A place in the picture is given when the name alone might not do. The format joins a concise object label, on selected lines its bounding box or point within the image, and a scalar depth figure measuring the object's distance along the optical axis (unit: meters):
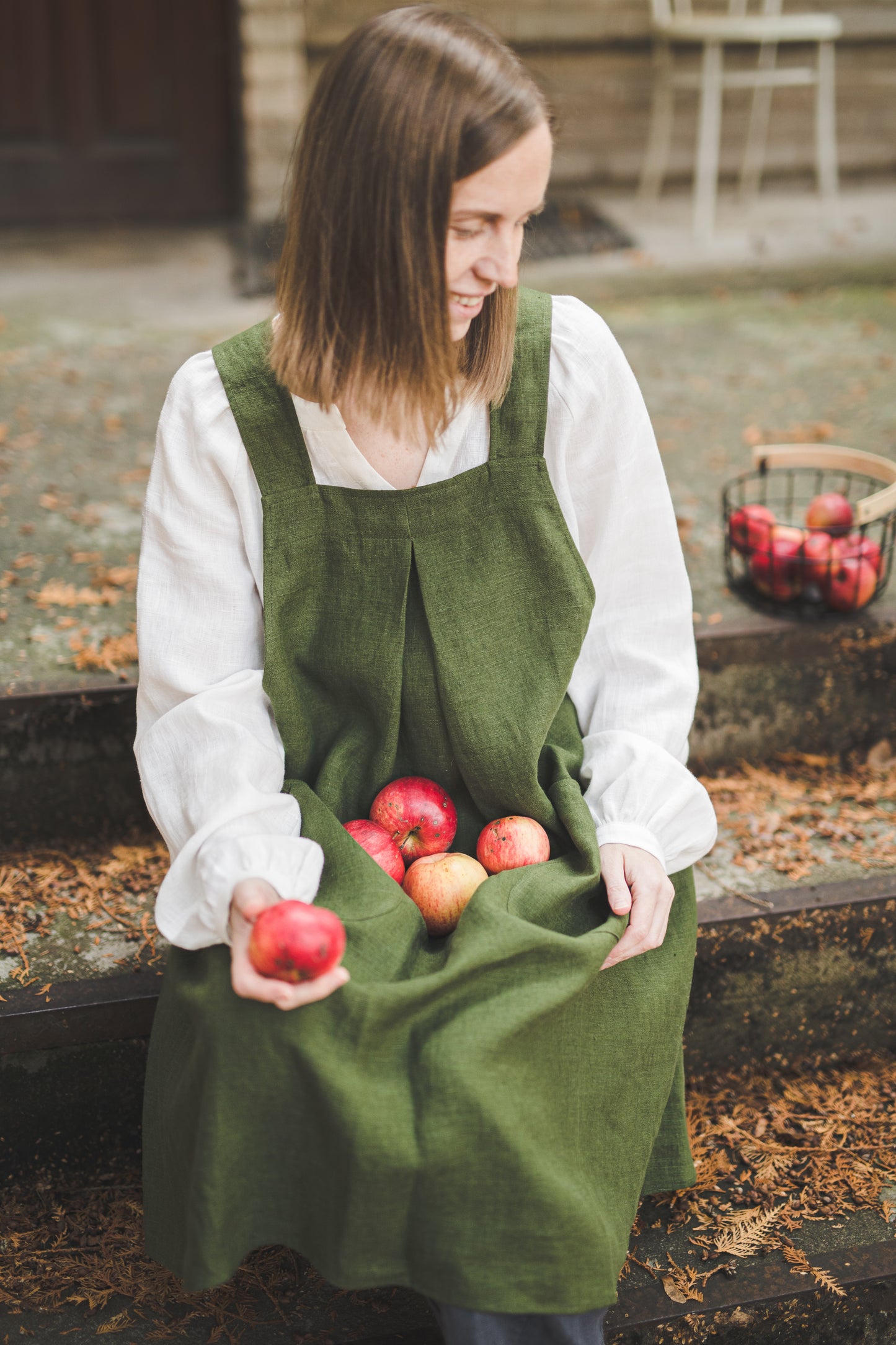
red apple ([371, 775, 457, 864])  1.75
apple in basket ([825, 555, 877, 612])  2.59
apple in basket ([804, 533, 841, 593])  2.60
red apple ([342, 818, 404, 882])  1.71
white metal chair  5.31
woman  1.41
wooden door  5.36
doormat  5.34
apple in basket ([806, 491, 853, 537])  2.72
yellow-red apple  1.67
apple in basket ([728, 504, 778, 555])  2.70
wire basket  2.59
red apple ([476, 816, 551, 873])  1.71
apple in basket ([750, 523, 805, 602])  2.62
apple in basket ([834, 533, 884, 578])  2.60
